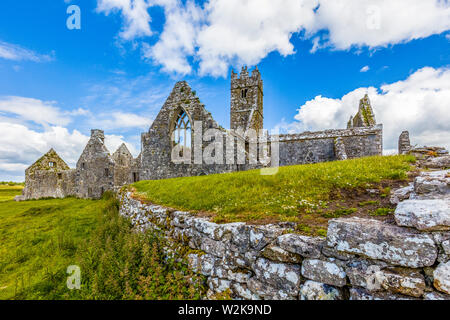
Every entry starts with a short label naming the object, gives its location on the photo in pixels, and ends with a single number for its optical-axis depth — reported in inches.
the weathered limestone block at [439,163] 221.1
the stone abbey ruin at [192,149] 546.3
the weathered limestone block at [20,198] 1137.0
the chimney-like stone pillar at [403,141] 581.7
